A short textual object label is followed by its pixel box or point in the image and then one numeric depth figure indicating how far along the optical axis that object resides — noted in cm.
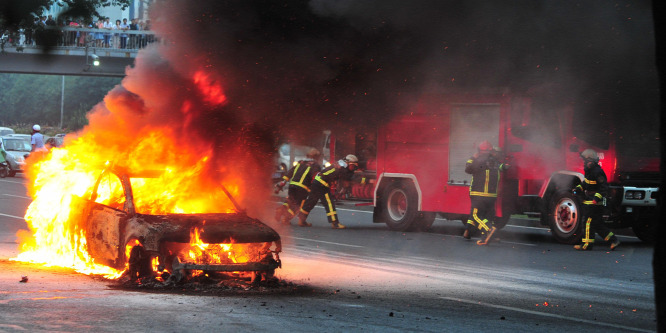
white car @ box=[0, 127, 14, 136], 5351
